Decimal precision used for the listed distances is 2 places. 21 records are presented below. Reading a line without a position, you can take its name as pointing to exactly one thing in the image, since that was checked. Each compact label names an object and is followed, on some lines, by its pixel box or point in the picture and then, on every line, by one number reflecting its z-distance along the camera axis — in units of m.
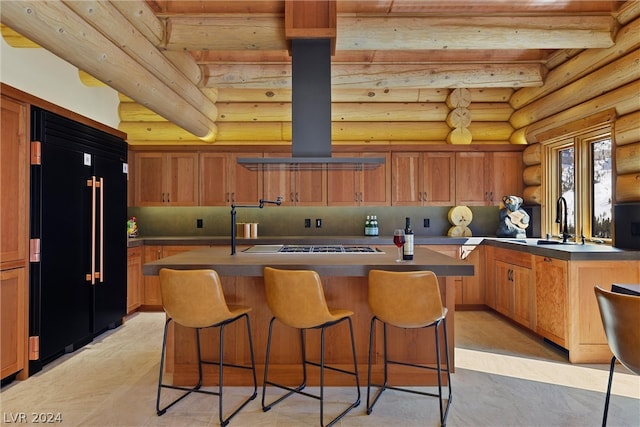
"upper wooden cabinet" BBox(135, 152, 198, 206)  5.73
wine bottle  2.90
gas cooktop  3.45
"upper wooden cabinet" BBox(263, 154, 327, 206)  5.70
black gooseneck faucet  4.14
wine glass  2.90
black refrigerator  3.35
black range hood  3.51
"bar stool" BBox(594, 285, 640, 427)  1.94
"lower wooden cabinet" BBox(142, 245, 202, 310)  5.38
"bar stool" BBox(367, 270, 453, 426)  2.47
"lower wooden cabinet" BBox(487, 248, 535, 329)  4.32
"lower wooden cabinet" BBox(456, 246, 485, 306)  5.39
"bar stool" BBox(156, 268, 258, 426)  2.55
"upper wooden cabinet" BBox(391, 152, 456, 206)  5.71
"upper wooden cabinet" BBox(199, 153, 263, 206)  5.71
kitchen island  3.06
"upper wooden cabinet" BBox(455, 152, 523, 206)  5.70
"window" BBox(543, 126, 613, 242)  4.22
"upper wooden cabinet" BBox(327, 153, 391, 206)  5.71
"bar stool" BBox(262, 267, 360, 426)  2.52
